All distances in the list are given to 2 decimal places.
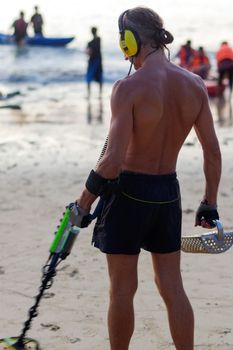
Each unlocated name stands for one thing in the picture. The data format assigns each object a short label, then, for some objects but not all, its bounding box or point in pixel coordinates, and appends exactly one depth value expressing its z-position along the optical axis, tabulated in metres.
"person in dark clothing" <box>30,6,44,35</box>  30.42
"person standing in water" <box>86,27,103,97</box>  16.84
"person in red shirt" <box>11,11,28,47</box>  29.00
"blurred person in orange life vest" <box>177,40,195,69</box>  18.98
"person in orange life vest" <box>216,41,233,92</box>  16.84
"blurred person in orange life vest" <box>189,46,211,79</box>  17.97
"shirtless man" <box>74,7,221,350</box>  3.42
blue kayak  29.48
